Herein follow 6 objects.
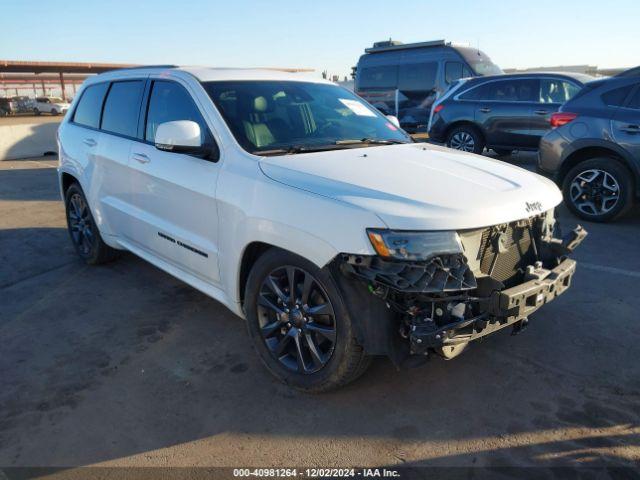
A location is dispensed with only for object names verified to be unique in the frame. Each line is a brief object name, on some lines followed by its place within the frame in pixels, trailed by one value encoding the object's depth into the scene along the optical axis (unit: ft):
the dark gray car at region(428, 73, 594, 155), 32.04
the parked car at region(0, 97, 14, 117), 127.75
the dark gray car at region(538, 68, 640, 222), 19.95
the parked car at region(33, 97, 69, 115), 119.65
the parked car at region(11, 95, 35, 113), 135.13
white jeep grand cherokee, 8.45
